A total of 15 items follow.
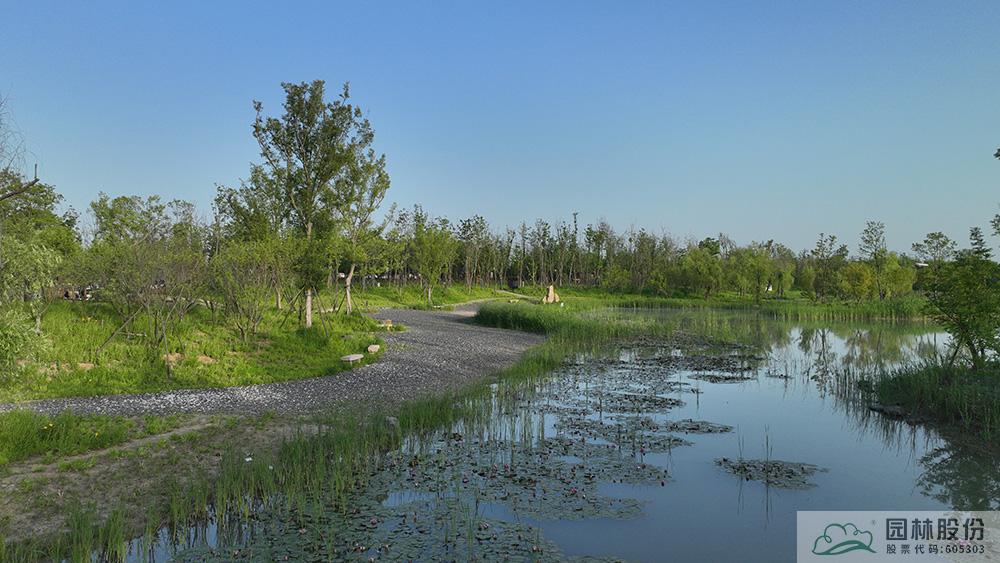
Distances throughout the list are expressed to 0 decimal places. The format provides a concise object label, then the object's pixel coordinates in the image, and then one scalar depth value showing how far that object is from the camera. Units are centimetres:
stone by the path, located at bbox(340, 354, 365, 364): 1543
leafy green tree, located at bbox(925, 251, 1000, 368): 1166
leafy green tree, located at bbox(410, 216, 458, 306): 4172
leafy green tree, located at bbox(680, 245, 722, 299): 5616
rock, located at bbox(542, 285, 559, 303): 4325
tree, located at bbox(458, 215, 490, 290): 5945
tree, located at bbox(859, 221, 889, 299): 5024
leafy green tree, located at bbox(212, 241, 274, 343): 1578
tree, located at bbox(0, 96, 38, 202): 751
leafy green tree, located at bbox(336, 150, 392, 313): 2205
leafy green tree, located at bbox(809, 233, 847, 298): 5328
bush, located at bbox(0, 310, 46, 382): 780
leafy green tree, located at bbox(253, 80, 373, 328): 1925
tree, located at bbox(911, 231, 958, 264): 4766
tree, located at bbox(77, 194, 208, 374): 1406
